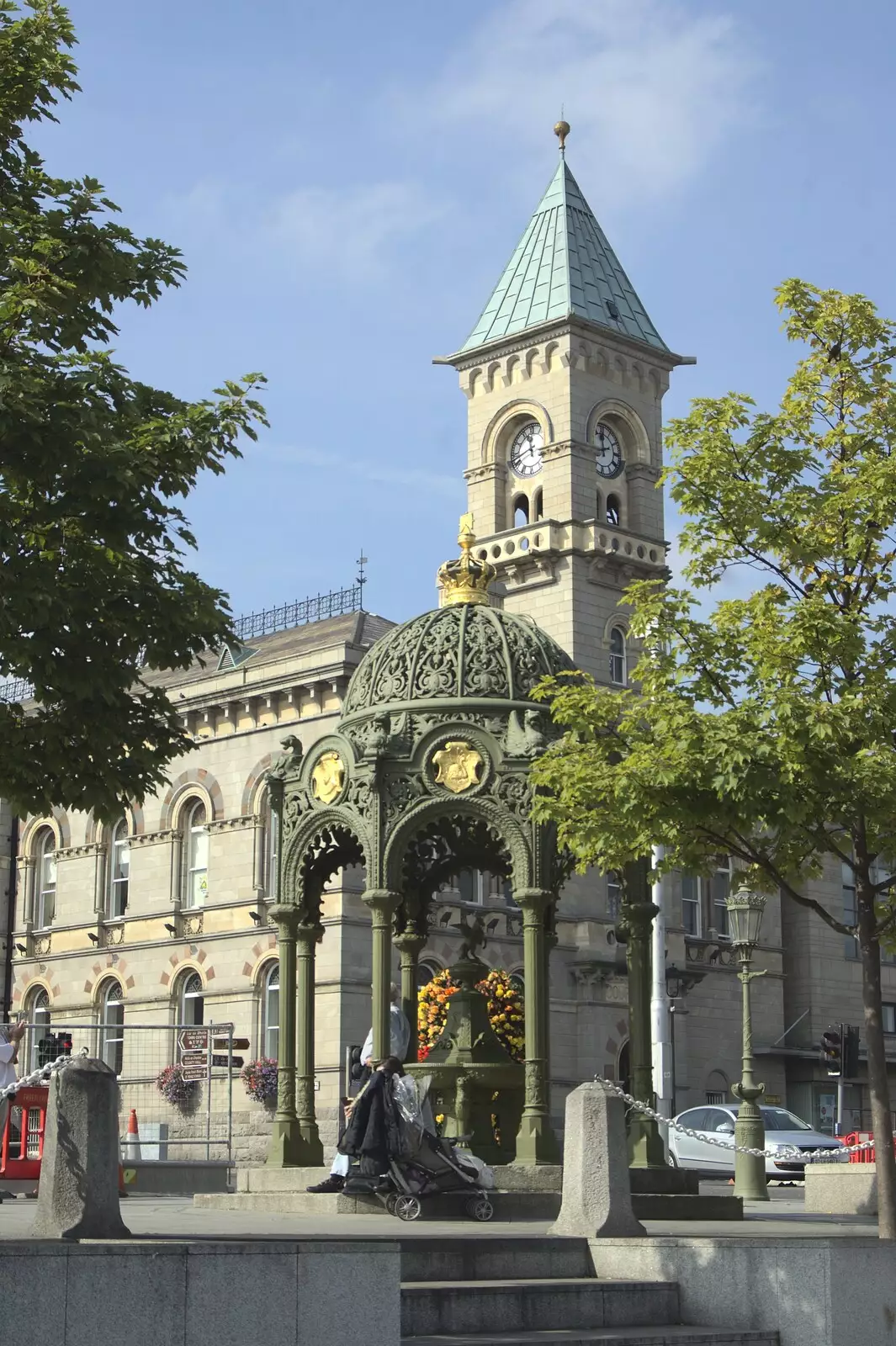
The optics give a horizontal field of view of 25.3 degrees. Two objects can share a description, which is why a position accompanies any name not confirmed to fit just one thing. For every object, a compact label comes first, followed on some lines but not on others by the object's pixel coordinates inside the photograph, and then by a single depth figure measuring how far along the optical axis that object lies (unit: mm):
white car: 36094
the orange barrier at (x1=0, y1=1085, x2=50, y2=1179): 25141
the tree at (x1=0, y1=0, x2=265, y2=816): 13812
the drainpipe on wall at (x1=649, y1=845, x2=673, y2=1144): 33994
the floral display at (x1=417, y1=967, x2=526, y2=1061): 19516
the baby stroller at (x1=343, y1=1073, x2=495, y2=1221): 15555
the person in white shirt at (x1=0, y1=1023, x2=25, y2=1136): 21594
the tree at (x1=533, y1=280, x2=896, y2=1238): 15766
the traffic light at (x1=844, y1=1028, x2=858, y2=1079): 29578
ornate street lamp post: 24547
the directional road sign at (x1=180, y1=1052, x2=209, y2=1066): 37844
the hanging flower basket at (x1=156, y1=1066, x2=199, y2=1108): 43469
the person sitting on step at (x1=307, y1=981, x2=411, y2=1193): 16766
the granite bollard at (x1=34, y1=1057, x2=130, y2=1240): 11766
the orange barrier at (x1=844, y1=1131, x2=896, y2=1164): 29039
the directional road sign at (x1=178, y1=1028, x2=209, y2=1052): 36819
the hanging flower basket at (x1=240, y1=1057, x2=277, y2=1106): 43625
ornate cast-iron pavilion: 17656
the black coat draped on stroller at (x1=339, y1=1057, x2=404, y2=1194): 15516
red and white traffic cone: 31869
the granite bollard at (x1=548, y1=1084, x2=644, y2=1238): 14023
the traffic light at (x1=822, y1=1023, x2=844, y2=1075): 29688
